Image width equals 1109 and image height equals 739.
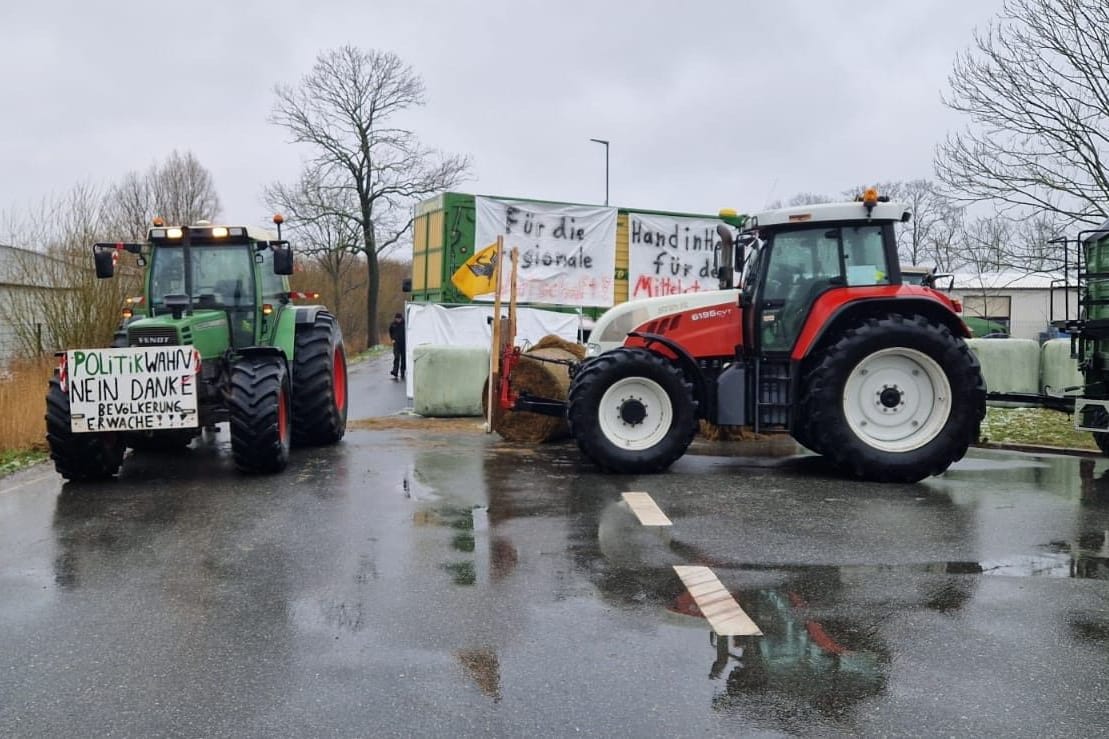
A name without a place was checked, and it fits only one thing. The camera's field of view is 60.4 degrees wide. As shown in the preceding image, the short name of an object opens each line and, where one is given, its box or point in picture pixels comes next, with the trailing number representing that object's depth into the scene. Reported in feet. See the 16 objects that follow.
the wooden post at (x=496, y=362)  34.62
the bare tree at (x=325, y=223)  132.57
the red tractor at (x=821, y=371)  28.30
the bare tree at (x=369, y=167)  135.95
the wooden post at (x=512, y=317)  35.19
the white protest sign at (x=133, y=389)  26.86
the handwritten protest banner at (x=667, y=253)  60.95
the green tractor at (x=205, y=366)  27.12
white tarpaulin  55.26
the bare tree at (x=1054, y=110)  47.70
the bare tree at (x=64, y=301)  51.11
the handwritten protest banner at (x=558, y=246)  56.65
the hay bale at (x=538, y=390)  35.17
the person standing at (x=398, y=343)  74.08
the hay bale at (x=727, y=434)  38.99
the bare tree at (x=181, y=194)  129.39
